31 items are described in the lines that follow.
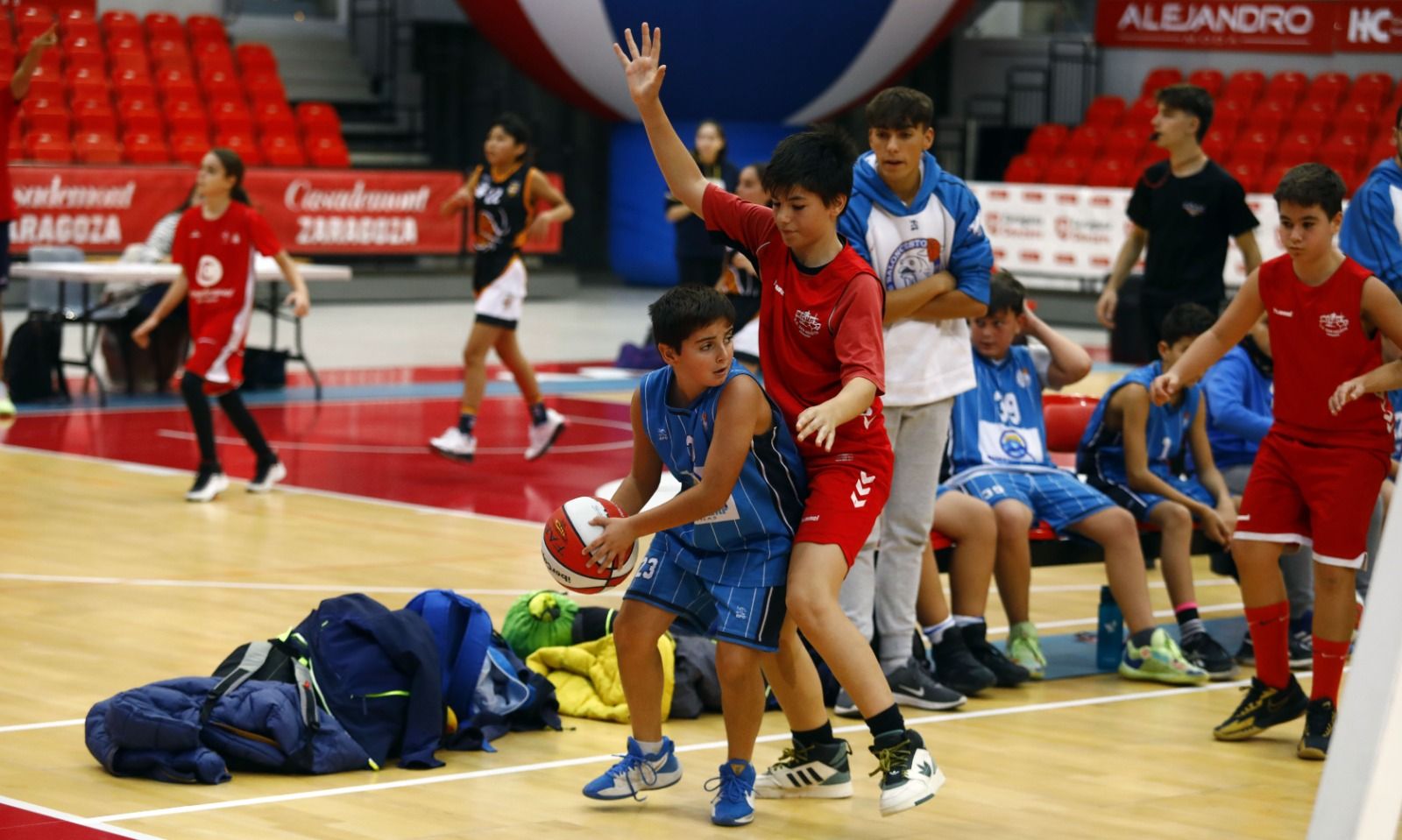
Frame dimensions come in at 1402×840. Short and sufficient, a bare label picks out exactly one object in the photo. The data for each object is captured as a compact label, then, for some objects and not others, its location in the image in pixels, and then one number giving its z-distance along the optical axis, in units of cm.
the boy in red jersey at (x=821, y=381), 514
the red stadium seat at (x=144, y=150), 2103
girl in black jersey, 1162
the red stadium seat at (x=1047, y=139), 2416
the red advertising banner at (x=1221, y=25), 2384
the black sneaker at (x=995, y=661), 703
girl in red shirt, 1027
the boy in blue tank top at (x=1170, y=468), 749
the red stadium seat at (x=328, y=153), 2256
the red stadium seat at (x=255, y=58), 2331
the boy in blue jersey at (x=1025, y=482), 722
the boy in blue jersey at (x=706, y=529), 512
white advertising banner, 2136
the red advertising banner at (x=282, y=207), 1945
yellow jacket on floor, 643
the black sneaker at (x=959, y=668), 687
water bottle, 743
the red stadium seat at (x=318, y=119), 2289
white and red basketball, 519
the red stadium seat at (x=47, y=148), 2031
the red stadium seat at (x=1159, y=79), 2420
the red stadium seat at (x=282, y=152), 2209
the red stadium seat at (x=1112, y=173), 2270
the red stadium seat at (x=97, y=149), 2066
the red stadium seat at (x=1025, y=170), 2380
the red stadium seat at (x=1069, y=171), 2331
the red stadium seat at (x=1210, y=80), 2402
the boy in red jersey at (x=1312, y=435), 607
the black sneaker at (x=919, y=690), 662
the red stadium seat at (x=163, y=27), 2300
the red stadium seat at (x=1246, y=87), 2362
